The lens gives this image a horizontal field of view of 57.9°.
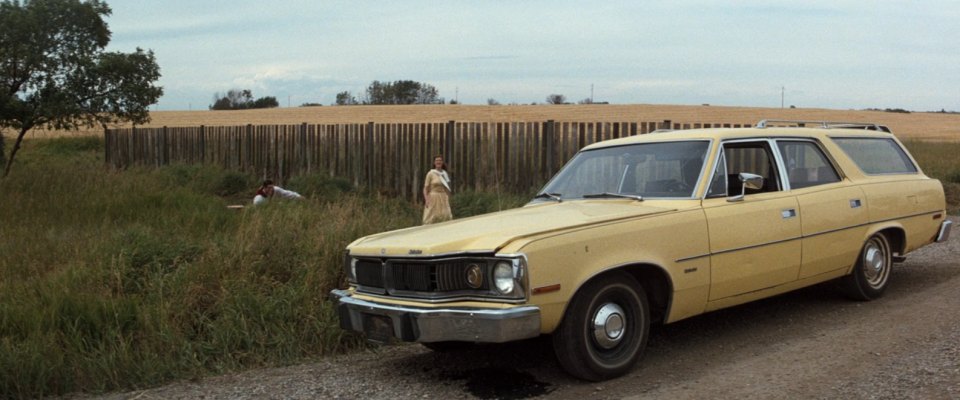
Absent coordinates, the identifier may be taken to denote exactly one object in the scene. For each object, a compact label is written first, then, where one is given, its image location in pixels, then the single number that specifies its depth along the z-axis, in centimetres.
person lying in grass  1538
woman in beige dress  1212
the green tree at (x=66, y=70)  2078
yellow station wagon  499
